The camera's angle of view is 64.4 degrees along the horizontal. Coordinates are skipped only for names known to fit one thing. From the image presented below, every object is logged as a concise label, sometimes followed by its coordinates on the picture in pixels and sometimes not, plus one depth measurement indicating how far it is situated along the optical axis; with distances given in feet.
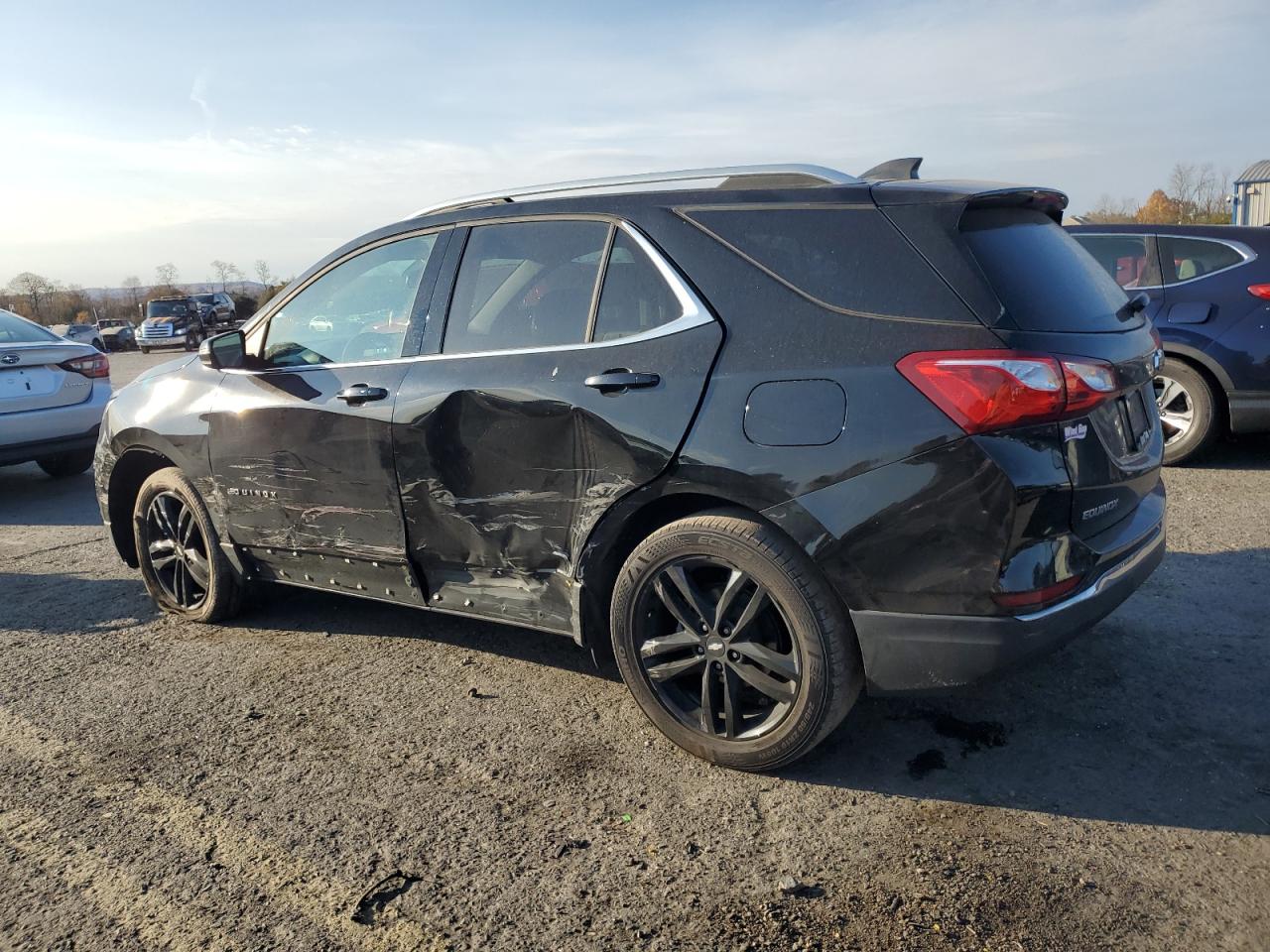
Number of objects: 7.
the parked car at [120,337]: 146.41
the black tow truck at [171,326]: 116.06
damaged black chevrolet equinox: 9.05
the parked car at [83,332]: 92.58
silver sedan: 25.89
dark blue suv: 22.44
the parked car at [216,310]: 125.70
